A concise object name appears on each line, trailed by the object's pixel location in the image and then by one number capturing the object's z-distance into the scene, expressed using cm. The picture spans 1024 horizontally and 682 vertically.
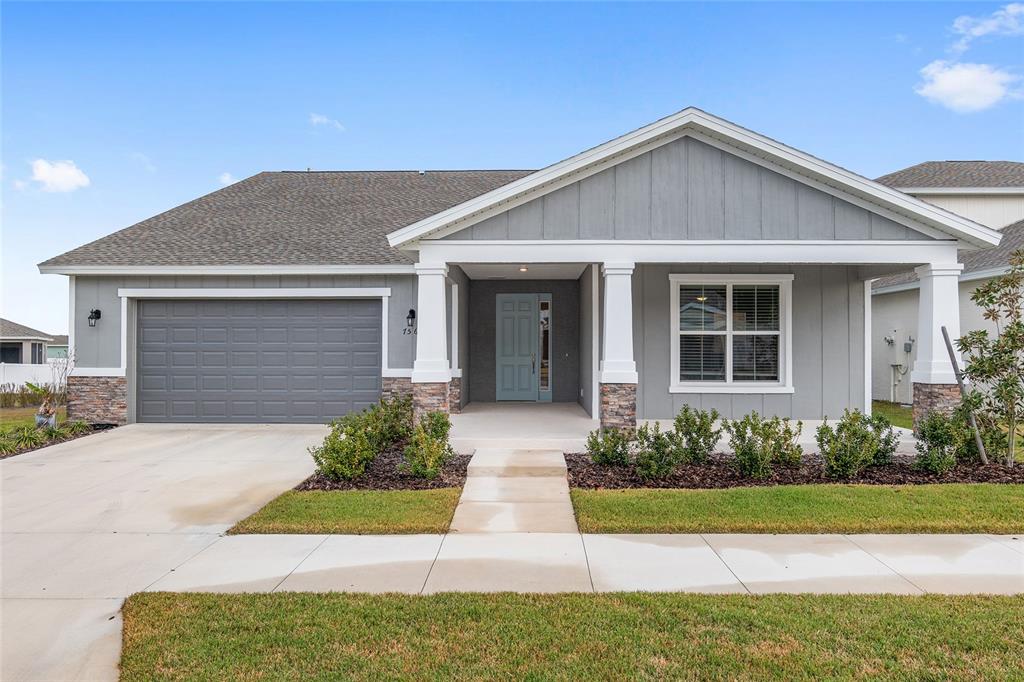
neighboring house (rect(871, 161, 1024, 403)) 1266
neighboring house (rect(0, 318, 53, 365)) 2538
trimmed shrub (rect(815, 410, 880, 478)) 611
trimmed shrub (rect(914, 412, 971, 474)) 614
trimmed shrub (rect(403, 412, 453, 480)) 619
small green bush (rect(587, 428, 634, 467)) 659
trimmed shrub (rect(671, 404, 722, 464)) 655
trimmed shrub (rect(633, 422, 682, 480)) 611
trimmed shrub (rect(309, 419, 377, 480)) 616
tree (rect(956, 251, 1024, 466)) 645
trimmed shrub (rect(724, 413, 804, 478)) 614
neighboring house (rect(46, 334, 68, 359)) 2802
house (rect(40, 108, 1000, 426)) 775
